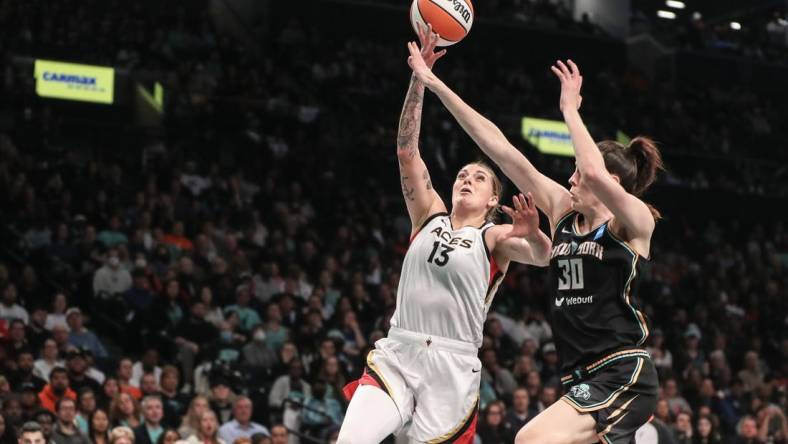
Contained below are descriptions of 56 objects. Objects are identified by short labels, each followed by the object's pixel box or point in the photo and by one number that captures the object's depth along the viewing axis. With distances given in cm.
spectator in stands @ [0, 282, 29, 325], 1430
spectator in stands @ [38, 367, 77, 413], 1255
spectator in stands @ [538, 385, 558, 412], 1576
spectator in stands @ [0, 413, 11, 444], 1158
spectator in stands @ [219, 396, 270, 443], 1333
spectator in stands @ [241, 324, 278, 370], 1505
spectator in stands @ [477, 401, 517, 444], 1457
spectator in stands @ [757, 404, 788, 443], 1708
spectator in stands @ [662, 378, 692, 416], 1723
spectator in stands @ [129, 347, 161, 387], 1395
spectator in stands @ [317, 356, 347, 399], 1459
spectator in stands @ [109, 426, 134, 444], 1155
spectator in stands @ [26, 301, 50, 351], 1387
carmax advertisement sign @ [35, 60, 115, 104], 2166
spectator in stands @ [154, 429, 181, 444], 1207
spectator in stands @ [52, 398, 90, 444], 1162
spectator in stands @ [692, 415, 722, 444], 1620
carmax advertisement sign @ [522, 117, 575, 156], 2561
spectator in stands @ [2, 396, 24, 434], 1184
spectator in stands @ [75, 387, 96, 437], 1231
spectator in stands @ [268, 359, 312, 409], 1459
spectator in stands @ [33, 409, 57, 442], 1161
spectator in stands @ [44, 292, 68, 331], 1458
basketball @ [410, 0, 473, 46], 787
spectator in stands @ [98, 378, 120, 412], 1285
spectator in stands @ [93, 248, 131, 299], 1582
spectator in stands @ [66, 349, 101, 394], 1302
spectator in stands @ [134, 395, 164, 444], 1256
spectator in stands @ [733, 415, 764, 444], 1678
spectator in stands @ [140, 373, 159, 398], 1332
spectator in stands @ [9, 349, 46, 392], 1288
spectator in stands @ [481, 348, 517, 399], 1633
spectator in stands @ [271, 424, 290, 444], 1305
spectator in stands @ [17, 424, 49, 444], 1076
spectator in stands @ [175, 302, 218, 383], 1470
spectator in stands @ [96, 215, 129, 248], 1697
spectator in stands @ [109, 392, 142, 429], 1248
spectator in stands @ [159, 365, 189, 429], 1331
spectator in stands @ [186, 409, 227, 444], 1256
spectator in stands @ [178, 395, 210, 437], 1276
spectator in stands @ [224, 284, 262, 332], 1608
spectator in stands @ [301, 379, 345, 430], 1417
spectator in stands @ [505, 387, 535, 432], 1505
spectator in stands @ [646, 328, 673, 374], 1859
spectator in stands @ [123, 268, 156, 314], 1556
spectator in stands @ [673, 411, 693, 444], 1575
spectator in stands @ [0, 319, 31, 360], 1312
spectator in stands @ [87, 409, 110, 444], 1204
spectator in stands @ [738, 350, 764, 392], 1938
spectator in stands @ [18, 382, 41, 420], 1207
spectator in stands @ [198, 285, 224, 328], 1568
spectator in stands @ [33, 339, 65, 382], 1322
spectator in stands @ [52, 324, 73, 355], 1373
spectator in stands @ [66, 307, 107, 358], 1440
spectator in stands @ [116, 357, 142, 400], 1329
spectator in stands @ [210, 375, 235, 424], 1367
